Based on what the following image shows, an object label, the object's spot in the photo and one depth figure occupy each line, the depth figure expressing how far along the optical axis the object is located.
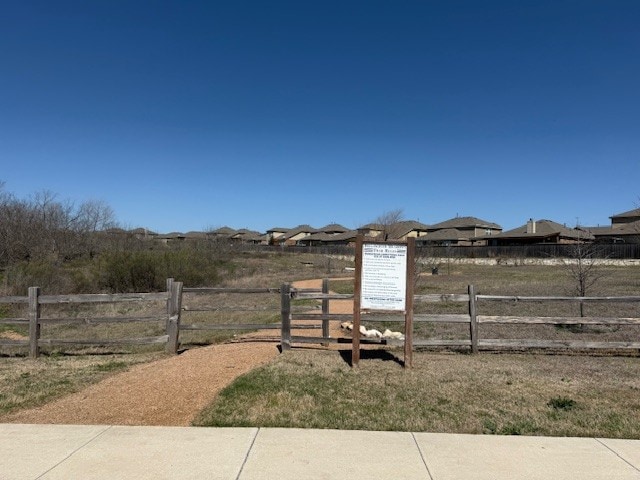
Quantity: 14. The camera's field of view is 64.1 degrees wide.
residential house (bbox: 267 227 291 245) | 156.24
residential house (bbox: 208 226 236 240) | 155.25
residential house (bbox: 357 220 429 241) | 93.34
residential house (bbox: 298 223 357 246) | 127.50
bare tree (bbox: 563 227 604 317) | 13.55
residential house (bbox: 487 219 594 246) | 77.25
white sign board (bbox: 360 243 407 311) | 8.41
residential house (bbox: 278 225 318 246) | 149.88
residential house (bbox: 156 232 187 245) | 153.00
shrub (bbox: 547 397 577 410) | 6.22
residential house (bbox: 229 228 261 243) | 155.88
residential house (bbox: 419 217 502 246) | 95.94
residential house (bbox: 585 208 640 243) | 75.41
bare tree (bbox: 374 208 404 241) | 61.06
